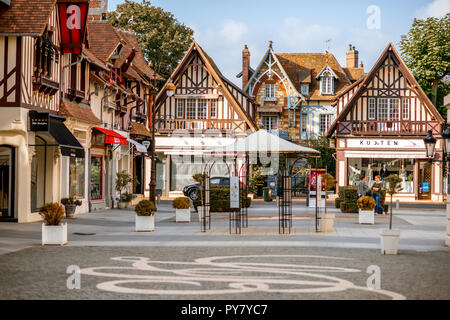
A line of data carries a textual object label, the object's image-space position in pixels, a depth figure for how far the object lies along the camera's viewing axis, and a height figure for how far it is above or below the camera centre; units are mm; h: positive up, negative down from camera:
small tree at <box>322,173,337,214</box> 29331 -152
